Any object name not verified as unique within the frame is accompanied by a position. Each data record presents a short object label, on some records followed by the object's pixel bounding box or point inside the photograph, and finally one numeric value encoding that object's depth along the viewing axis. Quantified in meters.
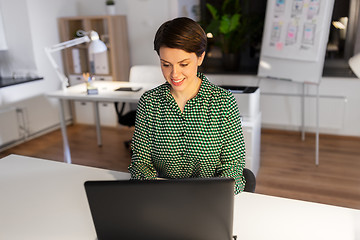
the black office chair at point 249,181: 1.59
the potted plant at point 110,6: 4.38
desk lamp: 3.22
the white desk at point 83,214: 1.16
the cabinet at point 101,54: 4.40
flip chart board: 3.30
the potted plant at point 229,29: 4.02
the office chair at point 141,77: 3.54
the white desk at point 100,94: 3.20
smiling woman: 1.41
